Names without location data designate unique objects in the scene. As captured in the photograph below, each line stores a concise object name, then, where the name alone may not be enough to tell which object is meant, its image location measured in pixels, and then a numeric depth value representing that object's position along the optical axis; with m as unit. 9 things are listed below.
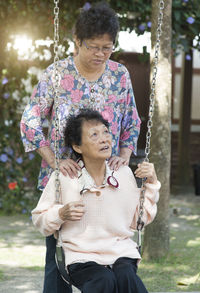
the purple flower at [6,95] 7.32
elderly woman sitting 2.93
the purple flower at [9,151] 7.33
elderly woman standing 3.11
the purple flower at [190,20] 6.61
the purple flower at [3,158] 7.23
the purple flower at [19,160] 7.26
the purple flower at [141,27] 6.70
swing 2.96
